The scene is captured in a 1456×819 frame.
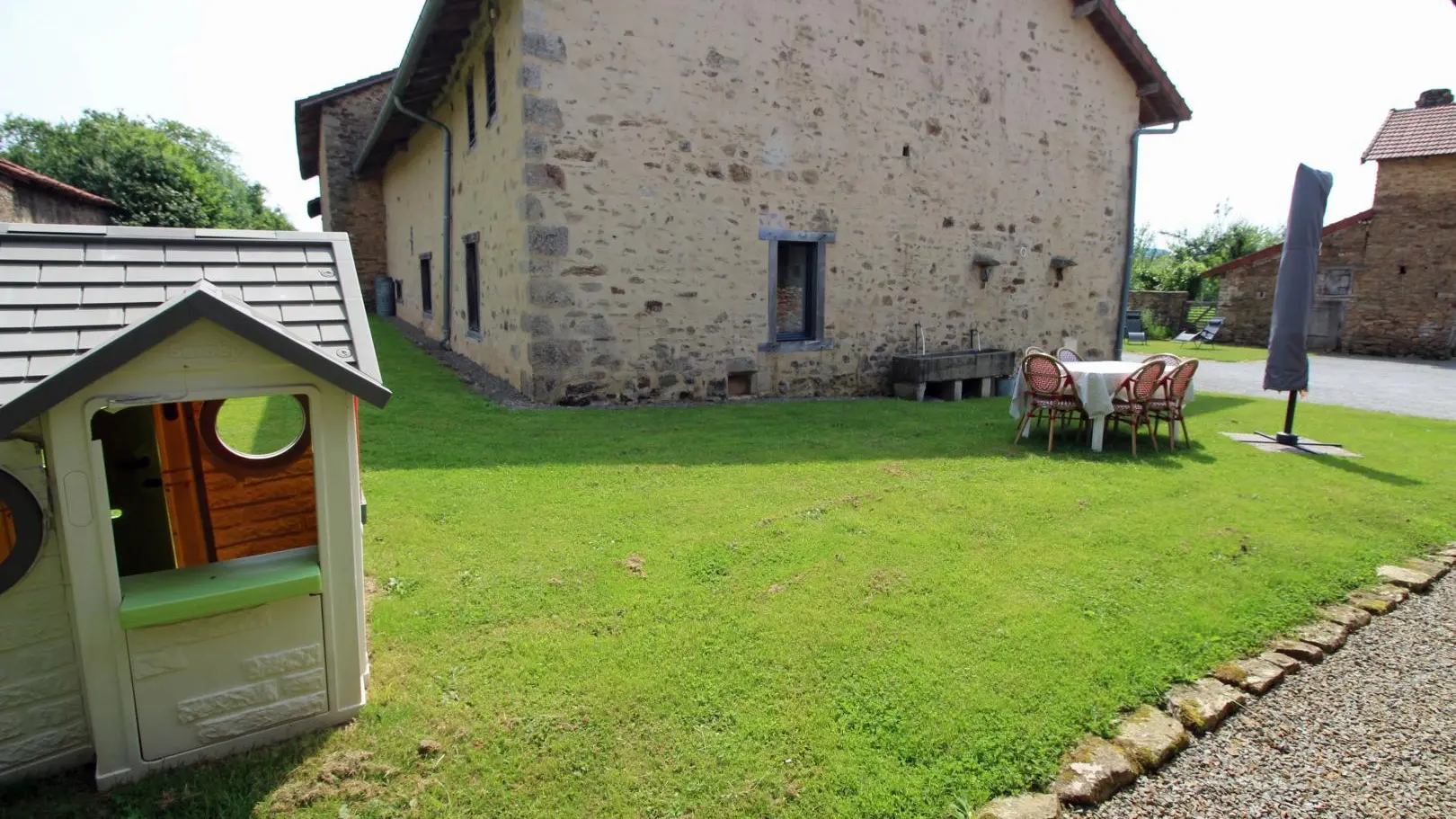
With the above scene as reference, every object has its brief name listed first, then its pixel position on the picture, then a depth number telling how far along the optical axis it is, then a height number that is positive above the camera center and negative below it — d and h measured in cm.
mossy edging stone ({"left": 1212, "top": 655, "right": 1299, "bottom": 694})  309 -154
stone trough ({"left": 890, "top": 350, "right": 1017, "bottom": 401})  1038 -85
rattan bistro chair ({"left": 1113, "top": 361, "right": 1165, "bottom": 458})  689 -72
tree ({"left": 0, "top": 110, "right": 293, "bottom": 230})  2248 +412
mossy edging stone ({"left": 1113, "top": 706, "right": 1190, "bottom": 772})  260 -156
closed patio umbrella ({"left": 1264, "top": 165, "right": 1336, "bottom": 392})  711 +38
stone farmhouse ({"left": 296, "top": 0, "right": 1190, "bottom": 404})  815 +177
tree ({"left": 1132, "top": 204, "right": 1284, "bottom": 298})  2942 +326
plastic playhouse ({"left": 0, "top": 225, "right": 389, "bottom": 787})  206 -63
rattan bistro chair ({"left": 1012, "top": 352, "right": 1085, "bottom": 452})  705 -68
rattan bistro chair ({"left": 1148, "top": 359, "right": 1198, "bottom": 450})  707 -74
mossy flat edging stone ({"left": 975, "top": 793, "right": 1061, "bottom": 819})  228 -157
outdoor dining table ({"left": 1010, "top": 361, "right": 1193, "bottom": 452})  691 -68
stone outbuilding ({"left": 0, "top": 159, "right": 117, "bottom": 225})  1366 +215
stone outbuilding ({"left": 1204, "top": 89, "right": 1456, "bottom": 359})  1869 +185
